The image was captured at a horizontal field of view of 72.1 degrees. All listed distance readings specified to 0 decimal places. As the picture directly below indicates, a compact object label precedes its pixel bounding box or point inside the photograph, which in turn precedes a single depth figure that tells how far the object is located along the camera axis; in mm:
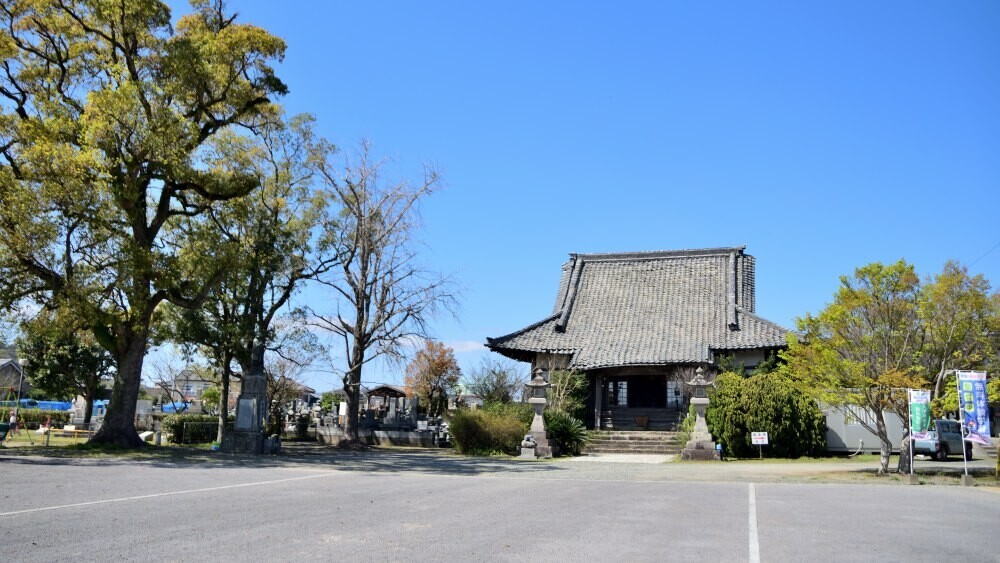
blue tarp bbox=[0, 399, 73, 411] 48662
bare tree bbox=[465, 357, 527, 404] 33156
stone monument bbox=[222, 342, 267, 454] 20312
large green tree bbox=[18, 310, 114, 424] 34469
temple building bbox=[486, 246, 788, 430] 27312
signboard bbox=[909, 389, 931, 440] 14094
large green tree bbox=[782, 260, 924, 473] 15484
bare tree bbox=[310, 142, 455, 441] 25234
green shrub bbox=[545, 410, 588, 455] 23309
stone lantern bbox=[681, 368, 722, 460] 21031
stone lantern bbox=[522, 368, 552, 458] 22109
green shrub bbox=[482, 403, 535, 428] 24166
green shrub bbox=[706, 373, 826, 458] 22078
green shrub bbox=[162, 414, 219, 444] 27234
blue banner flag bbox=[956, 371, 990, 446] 13953
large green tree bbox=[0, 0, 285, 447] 15945
